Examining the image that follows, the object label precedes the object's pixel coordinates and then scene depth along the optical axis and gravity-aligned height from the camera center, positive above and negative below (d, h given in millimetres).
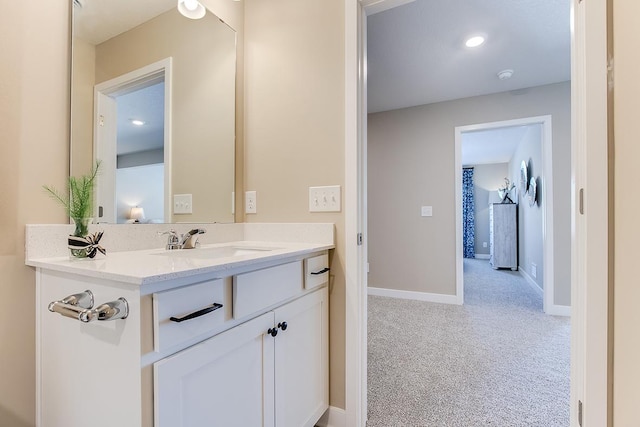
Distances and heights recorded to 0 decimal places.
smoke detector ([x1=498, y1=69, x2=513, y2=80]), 2772 +1345
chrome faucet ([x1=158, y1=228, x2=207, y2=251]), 1243 -108
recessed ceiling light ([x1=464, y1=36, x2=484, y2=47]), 2266 +1358
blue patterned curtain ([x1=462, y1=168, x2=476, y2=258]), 7641 -65
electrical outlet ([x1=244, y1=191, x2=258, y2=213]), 1622 +67
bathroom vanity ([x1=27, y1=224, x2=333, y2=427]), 646 -340
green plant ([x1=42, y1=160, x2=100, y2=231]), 927 +56
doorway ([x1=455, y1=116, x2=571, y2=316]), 3039 +14
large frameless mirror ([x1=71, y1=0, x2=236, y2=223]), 1061 +448
